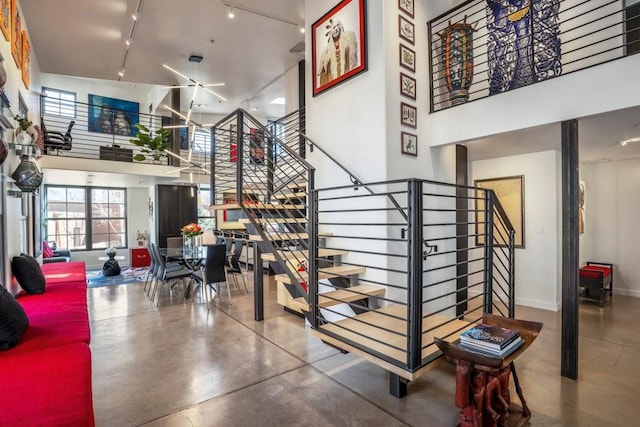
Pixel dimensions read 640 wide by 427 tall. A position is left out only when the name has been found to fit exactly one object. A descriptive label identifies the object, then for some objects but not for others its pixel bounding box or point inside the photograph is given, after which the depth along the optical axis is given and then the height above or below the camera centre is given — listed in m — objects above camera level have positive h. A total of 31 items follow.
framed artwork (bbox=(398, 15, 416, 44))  3.58 +2.03
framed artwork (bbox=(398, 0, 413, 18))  3.59 +2.28
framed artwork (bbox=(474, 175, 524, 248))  5.01 +0.19
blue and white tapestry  3.35 +1.78
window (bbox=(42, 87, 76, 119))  8.94 +3.04
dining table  6.00 -0.81
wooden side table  1.91 -1.05
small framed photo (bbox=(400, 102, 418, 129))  3.53 +1.06
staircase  2.12 -0.52
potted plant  7.53 +1.67
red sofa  1.43 -0.81
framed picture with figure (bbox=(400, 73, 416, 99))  3.56 +1.39
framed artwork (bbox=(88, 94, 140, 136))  9.73 +2.95
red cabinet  9.41 -1.25
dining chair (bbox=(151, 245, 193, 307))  5.54 -1.01
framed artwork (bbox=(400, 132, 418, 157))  3.51 +0.75
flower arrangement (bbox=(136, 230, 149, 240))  10.16 -0.65
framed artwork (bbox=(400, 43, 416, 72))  3.58 +1.71
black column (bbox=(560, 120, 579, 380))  2.78 -0.33
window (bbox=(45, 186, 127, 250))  9.32 -0.06
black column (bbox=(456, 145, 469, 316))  4.19 +0.05
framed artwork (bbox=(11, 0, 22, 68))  3.69 +2.15
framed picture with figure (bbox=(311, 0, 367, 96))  3.61 +2.00
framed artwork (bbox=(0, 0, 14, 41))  3.21 +2.02
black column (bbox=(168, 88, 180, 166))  8.36 +2.07
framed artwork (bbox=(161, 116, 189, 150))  10.02 +2.62
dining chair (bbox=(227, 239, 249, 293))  6.28 -1.00
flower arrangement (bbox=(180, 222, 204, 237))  6.27 -0.33
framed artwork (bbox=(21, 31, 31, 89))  4.36 +2.18
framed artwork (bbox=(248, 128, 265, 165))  4.05 +0.69
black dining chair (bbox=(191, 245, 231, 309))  5.19 -0.85
